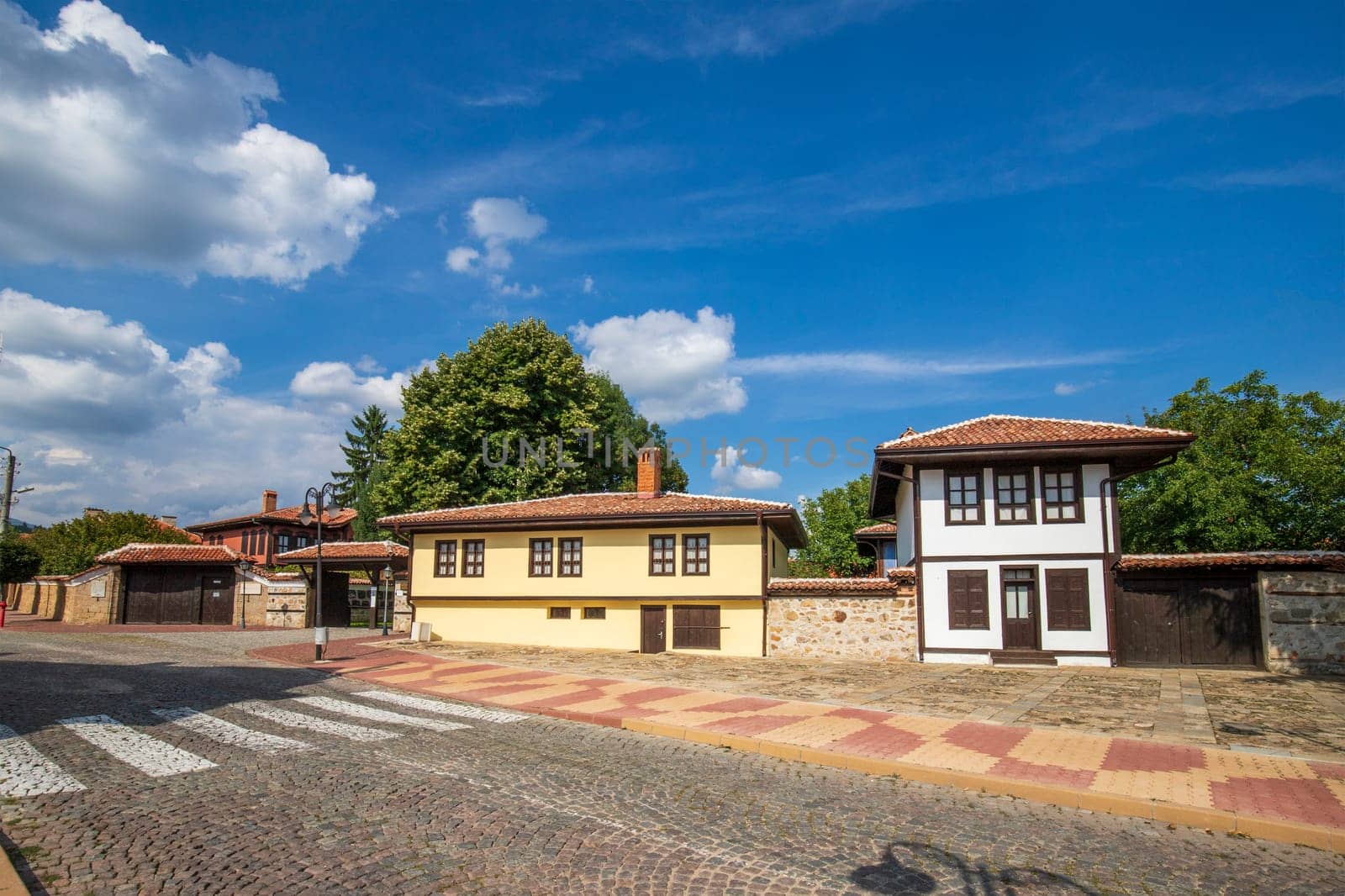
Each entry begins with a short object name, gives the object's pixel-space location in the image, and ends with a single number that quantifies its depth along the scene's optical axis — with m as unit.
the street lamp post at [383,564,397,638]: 27.65
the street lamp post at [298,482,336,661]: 18.36
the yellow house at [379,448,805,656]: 22.45
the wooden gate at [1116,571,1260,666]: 18.28
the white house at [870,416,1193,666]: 19.47
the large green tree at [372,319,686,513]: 31.69
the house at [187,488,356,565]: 44.31
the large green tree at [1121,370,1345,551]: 22.16
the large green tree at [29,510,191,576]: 38.19
